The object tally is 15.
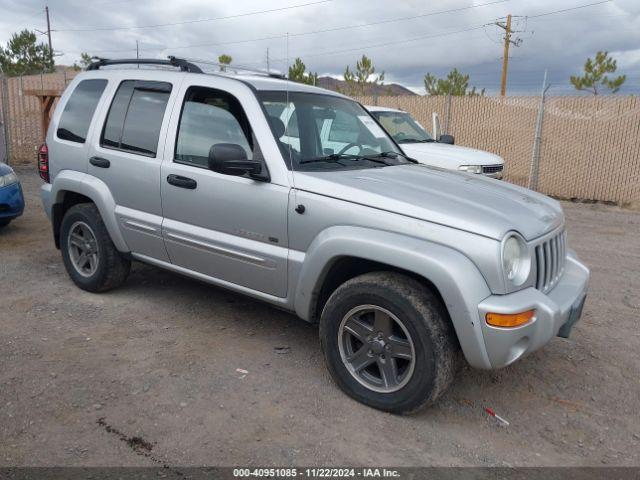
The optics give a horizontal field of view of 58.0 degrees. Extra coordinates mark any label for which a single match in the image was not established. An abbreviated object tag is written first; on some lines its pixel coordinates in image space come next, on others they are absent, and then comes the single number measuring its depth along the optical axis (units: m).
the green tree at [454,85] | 33.44
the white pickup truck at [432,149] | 8.65
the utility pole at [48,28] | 59.82
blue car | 6.94
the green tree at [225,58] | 33.97
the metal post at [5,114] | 13.93
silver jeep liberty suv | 3.09
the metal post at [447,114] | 14.65
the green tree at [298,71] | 34.19
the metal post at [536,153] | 12.86
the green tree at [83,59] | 46.06
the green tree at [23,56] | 44.59
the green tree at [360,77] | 35.38
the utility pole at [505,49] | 34.94
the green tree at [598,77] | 29.91
